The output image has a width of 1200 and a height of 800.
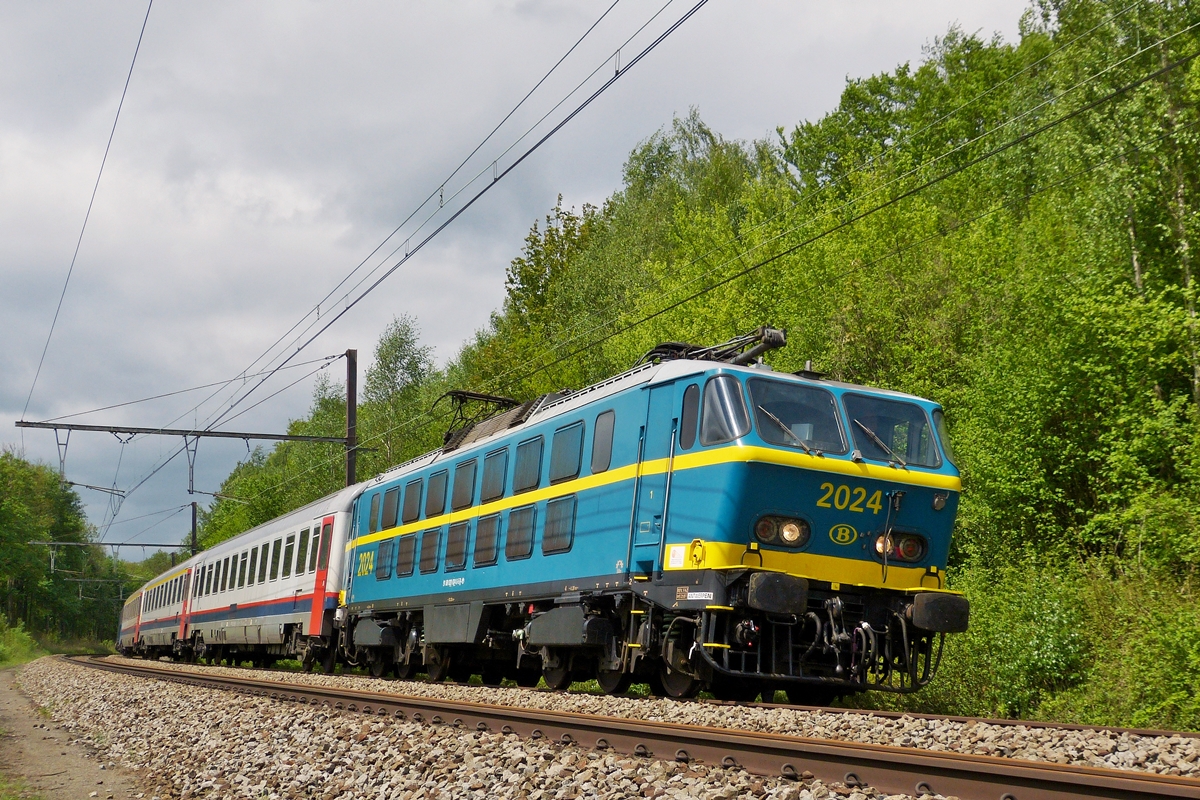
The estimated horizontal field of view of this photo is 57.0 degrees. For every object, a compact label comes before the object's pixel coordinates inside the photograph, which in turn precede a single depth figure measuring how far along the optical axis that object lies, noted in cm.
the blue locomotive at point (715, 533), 1034
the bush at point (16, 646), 5222
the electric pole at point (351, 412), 2898
